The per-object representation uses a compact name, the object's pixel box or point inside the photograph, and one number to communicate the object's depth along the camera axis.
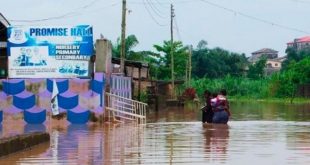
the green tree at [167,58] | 67.06
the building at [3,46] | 25.38
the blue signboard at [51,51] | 24.22
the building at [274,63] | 141.31
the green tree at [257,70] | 98.50
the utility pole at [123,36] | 30.58
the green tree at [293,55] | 106.88
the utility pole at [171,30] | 53.47
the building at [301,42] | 164.81
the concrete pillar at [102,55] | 24.09
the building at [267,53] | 189.20
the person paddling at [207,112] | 22.10
